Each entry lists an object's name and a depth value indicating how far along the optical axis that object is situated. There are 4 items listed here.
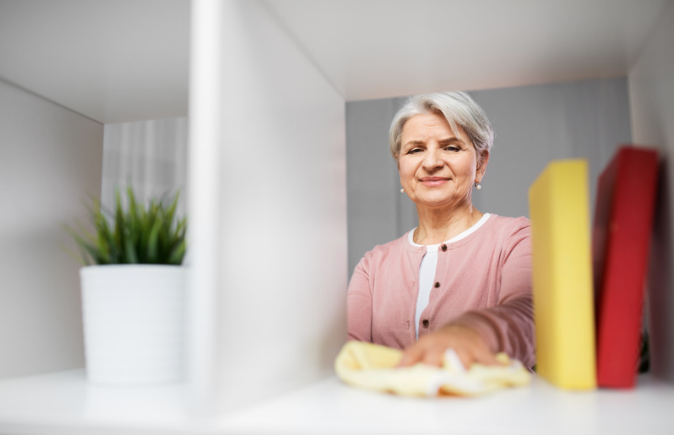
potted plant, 0.77
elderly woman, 1.22
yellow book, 0.60
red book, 0.61
